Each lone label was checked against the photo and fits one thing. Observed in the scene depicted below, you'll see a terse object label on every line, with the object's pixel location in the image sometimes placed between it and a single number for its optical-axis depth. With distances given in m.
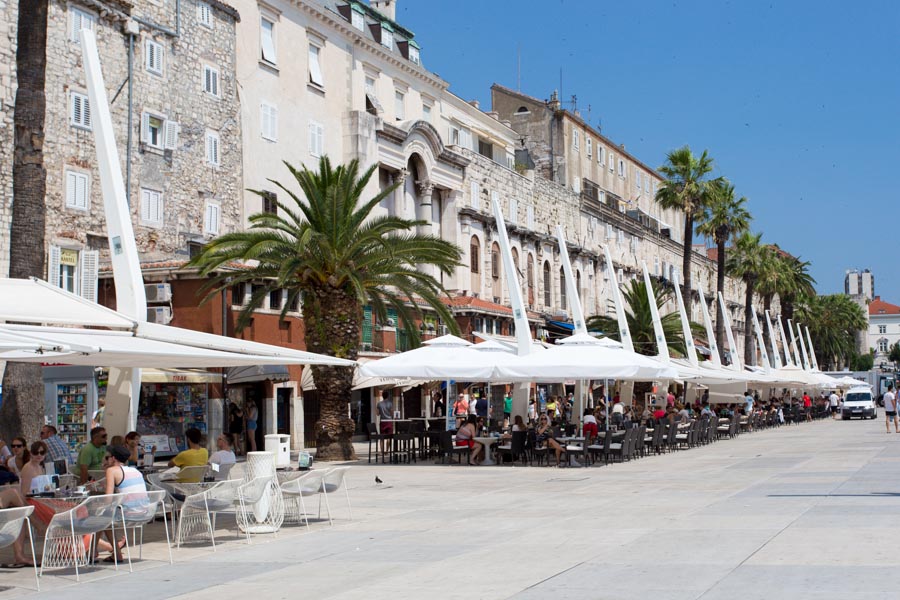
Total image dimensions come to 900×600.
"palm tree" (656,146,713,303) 56.03
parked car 56.88
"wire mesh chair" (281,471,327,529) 14.13
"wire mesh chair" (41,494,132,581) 10.52
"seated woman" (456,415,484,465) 25.72
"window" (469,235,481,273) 52.03
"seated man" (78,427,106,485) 14.98
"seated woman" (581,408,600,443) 25.81
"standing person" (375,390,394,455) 29.35
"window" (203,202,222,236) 35.72
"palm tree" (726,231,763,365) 75.94
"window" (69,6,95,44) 30.66
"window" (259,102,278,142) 38.53
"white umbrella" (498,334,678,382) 23.41
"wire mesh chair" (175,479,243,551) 12.59
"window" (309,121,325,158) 41.19
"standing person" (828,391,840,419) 62.62
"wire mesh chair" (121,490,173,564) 11.41
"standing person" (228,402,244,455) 33.38
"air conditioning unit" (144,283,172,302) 31.72
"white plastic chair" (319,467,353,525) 14.62
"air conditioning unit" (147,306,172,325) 31.83
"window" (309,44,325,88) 41.72
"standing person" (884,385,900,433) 38.41
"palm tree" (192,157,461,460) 26.98
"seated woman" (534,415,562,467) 24.92
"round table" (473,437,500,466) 25.61
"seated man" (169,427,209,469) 14.55
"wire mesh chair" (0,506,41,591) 9.55
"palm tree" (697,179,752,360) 60.44
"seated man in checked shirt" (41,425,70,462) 16.59
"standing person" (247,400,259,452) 33.12
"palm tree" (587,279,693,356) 57.09
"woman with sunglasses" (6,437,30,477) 13.75
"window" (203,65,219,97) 35.97
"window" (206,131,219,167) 35.94
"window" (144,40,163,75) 33.59
